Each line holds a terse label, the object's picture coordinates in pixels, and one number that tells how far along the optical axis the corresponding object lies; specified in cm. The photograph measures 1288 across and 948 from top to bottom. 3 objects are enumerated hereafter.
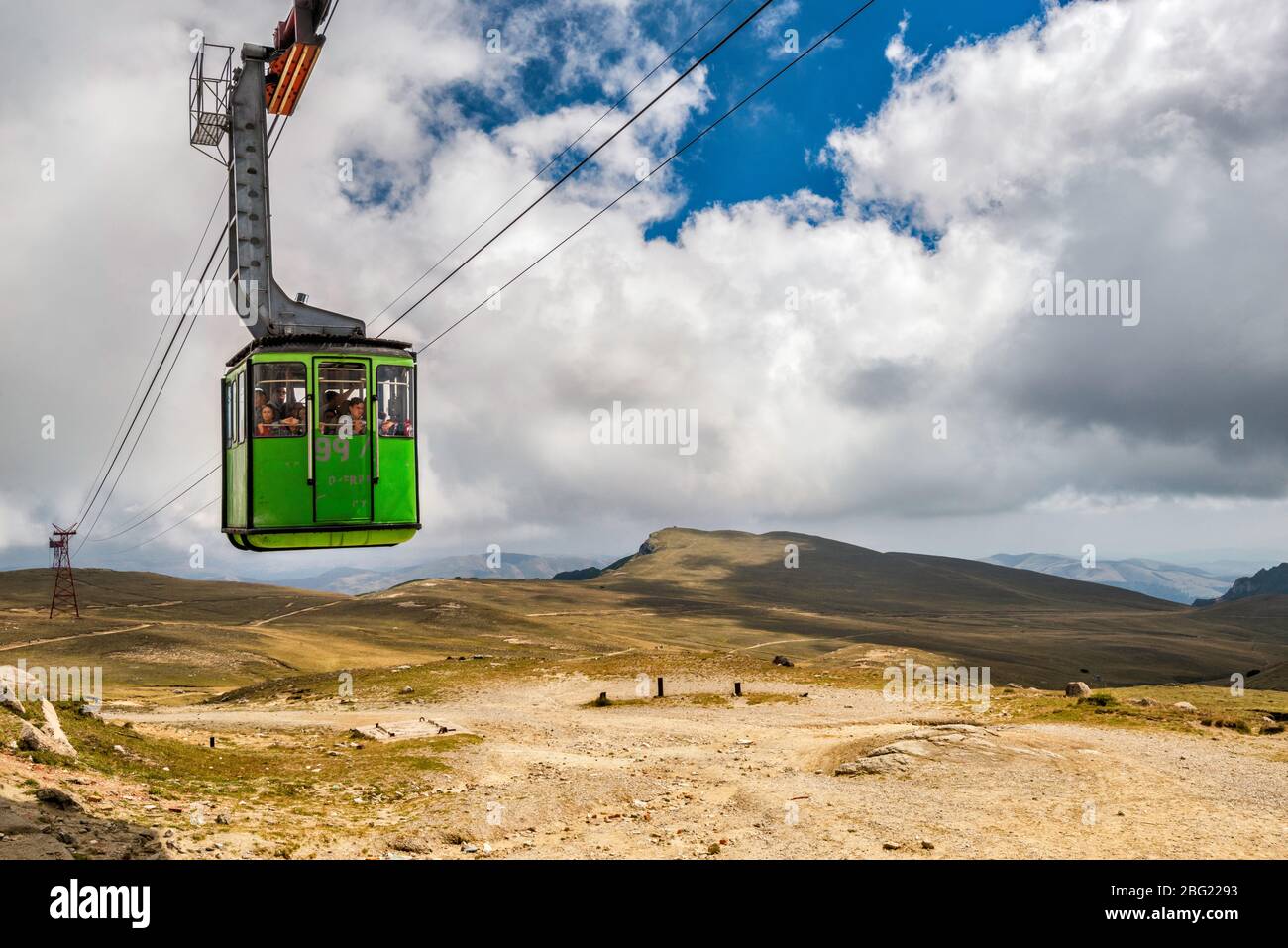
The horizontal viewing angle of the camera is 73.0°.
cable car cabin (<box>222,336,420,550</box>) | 2033
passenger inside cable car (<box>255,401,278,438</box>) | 2049
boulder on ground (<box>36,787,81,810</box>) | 1805
